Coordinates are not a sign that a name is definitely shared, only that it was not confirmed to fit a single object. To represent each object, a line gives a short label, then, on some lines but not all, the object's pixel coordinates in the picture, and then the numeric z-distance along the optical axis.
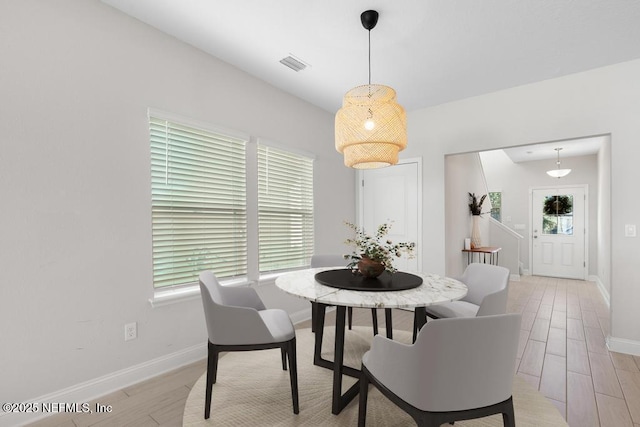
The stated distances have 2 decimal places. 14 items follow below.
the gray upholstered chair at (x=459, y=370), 1.12
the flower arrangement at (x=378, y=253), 2.11
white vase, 5.45
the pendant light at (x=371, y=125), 2.03
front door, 6.39
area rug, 1.79
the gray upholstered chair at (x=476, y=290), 2.11
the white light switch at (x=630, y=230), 2.81
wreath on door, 6.55
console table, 4.74
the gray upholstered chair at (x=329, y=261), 3.20
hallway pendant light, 6.17
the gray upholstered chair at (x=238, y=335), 1.74
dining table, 1.62
